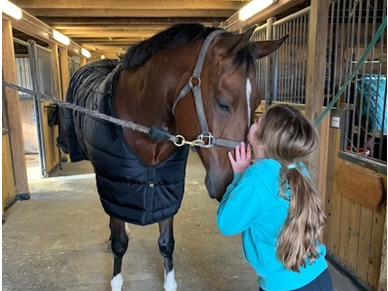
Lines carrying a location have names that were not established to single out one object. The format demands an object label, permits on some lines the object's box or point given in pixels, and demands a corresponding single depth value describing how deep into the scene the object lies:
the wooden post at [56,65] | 4.79
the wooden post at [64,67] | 5.29
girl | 0.92
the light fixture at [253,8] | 2.70
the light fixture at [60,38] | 4.51
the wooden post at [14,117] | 3.05
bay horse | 1.03
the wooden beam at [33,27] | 3.31
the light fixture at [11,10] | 2.78
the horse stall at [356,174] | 1.71
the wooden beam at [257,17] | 2.57
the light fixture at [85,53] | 6.70
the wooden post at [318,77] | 2.11
